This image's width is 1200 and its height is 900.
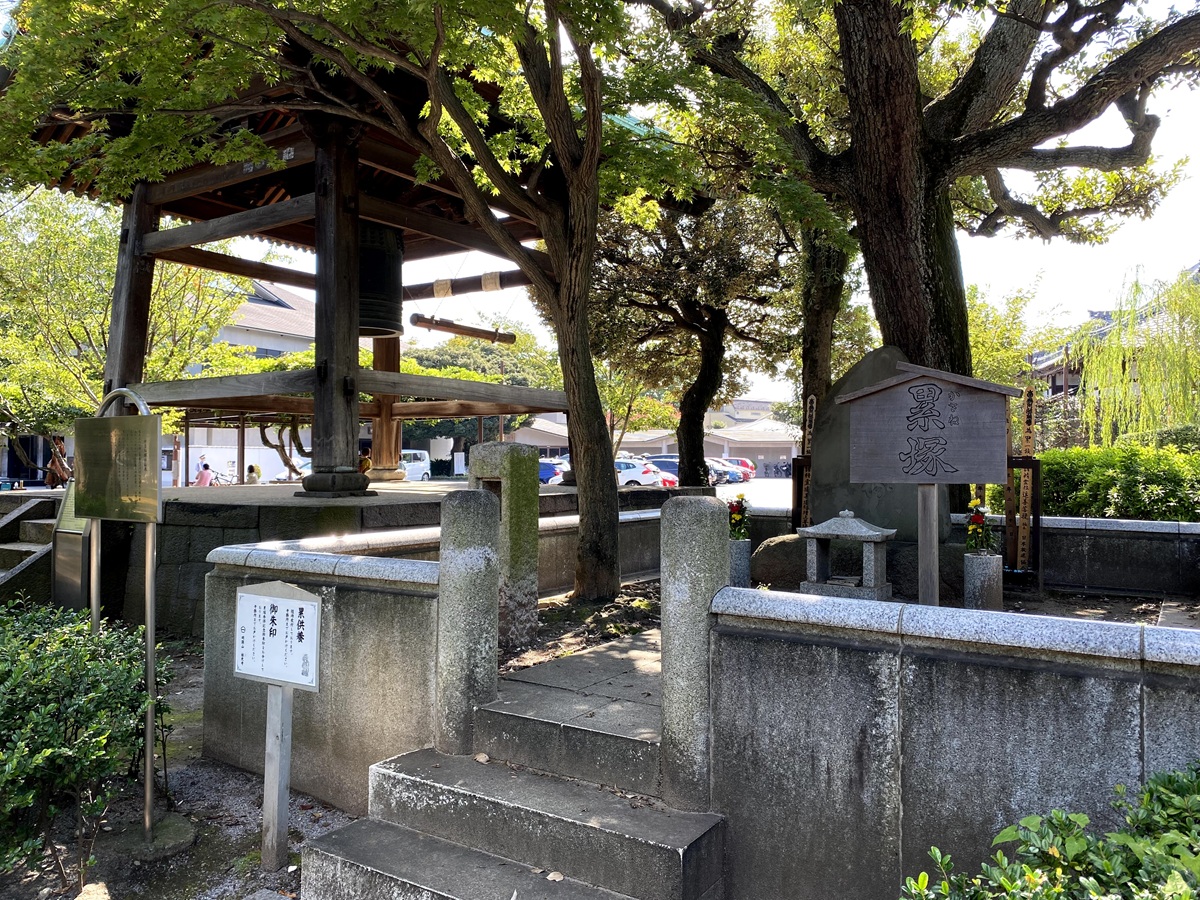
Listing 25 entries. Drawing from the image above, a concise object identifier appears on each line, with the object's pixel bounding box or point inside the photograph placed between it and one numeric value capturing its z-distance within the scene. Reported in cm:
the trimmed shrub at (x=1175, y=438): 1733
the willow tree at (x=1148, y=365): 1733
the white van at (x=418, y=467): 3378
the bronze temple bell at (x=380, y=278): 1005
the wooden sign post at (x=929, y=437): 579
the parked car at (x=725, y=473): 4382
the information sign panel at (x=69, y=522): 671
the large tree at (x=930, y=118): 821
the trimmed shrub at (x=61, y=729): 391
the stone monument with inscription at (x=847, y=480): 812
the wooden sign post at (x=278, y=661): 431
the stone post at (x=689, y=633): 371
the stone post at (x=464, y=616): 449
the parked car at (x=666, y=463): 4069
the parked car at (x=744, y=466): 4820
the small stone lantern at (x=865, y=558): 668
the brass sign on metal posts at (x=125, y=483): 458
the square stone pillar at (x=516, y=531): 648
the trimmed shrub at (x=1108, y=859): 194
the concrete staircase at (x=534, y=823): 344
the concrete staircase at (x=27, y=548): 896
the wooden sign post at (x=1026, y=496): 777
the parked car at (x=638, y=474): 3322
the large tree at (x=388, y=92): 602
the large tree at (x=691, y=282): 1623
